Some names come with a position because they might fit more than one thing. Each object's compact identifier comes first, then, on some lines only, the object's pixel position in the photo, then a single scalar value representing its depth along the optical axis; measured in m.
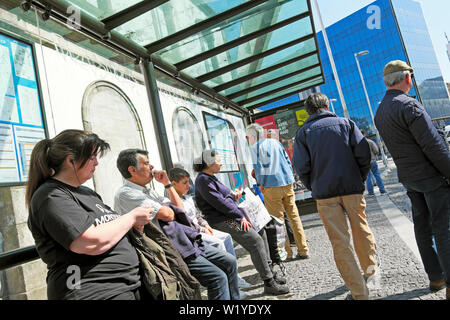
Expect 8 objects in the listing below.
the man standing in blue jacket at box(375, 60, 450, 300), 2.43
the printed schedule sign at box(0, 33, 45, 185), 2.43
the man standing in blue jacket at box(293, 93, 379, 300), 2.71
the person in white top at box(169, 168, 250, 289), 3.19
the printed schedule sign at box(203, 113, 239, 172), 6.97
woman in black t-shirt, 1.53
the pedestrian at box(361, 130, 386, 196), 8.31
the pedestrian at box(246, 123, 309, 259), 4.55
